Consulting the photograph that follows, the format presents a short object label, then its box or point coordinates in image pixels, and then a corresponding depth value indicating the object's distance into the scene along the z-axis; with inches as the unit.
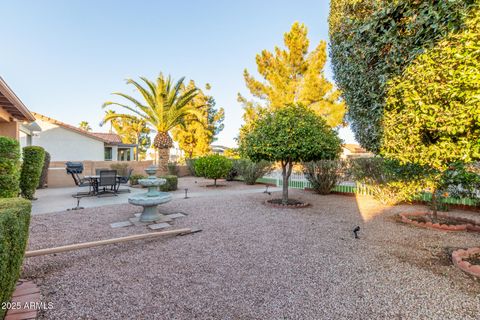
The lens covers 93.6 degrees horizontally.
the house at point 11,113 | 247.6
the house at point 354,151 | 1203.7
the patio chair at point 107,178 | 352.8
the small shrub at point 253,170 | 522.6
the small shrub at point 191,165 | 722.1
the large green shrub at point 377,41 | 97.0
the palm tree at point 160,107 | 515.8
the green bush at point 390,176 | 168.6
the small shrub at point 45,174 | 445.5
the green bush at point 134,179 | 493.9
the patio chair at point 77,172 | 380.2
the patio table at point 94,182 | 359.3
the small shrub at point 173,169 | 693.9
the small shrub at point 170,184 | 424.2
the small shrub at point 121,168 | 568.4
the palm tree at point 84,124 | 1598.2
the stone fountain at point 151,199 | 208.1
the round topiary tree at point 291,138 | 262.4
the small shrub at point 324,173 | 371.2
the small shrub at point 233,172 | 577.3
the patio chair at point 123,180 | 398.9
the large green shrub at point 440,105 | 86.5
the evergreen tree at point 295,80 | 704.4
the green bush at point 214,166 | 492.4
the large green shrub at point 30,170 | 311.3
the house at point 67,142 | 706.2
